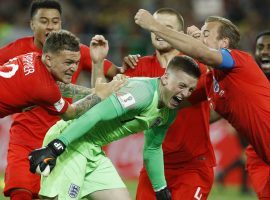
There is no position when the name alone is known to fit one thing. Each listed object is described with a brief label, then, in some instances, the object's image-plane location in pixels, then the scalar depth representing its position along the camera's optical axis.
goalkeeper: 13.15
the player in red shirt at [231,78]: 13.46
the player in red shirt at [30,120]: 15.84
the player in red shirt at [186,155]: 15.99
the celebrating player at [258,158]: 17.55
